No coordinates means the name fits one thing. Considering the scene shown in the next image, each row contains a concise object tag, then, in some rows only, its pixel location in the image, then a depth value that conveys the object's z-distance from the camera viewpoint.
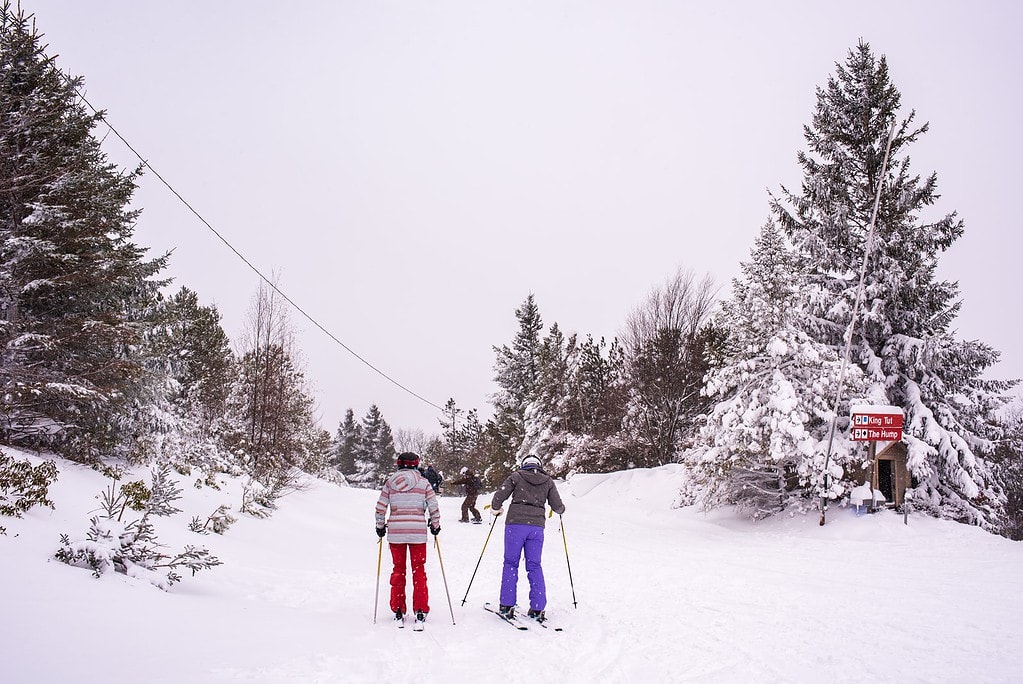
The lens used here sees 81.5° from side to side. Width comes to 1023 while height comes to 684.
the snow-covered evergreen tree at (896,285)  15.92
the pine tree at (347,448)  68.29
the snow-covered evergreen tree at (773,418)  15.42
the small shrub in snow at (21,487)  6.08
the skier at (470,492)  18.16
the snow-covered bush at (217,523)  9.30
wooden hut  15.05
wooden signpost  13.98
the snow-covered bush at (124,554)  5.29
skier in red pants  6.06
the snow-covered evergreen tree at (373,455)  63.97
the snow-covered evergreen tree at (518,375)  40.81
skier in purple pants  6.37
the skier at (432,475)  17.96
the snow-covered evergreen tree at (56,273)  9.63
